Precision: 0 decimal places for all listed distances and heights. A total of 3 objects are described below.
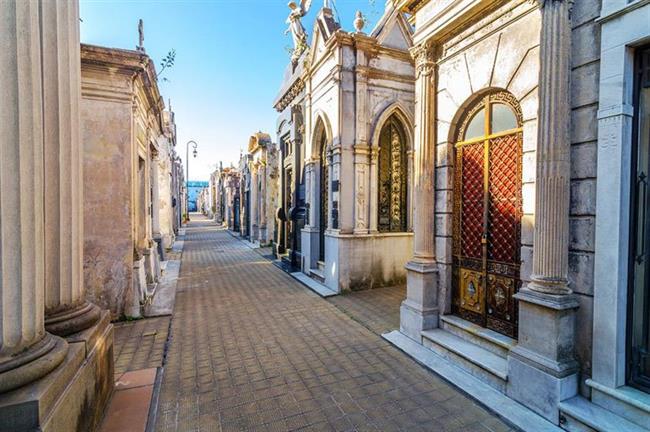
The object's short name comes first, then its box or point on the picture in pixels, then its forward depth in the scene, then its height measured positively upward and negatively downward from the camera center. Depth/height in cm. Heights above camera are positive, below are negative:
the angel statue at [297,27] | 1041 +616
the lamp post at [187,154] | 3152 +542
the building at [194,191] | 7919 +433
